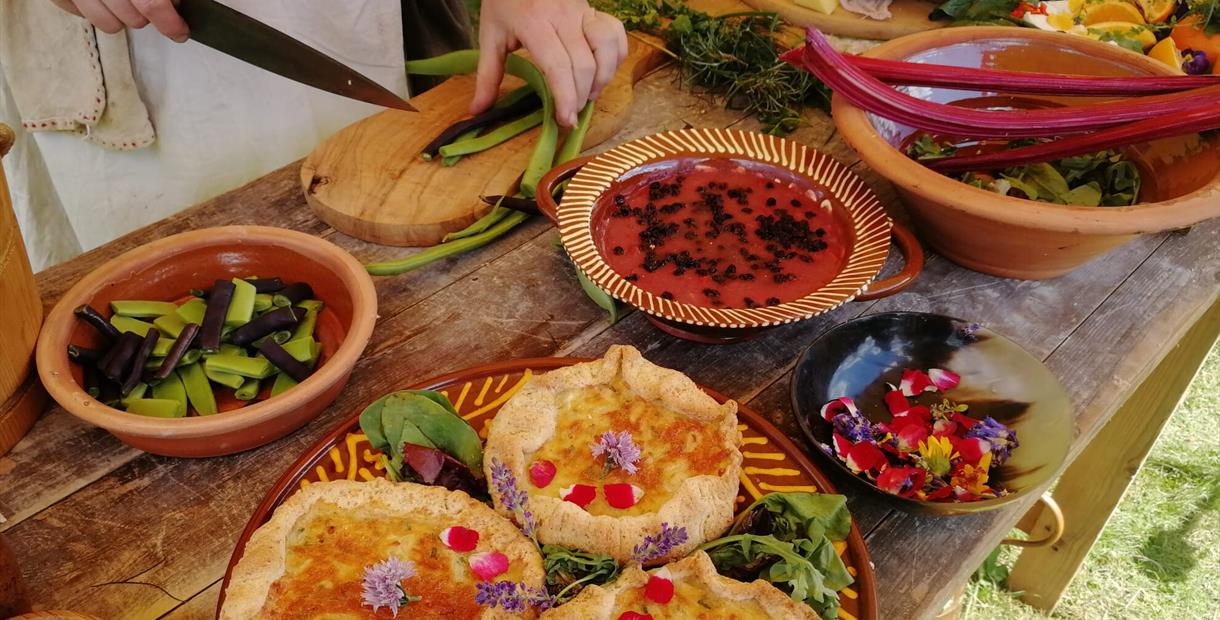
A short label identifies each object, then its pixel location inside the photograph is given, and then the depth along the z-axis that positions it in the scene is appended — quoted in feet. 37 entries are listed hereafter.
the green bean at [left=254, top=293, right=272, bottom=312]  3.37
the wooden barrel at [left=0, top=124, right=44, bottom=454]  3.12
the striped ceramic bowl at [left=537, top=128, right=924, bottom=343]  3.31
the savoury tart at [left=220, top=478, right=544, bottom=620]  2.74
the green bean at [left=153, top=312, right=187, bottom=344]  3.33
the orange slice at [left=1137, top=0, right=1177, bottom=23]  4.48
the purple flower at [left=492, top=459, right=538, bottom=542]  2.84
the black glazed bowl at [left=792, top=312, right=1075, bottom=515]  3.15
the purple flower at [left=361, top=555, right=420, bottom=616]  2.69
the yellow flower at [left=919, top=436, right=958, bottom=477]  3.13
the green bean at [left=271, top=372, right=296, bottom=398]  3.28
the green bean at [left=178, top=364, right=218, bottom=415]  3.24
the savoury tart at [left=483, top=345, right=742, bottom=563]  2.82
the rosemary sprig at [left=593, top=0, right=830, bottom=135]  4.29
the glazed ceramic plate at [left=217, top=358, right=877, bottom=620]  2.88
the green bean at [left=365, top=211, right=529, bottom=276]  3.69
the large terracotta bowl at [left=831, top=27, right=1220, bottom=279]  3.36
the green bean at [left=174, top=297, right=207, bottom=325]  3.35
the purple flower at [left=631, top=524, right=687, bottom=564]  2.77
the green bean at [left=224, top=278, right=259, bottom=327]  3.33
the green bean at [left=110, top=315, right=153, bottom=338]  3.30
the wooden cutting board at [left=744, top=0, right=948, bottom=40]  4.56
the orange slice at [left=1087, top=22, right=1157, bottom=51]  4.34
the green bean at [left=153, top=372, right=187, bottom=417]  3.23
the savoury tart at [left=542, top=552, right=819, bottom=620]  2.68
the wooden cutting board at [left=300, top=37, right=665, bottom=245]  3.82
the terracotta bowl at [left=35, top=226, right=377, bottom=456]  3.07
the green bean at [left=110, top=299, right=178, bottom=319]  3.32
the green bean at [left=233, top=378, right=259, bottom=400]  3.28
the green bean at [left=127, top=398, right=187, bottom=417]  3.16
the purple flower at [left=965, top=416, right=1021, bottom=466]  3.15
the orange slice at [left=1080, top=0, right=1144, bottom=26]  4.46
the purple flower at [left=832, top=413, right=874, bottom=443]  3.16
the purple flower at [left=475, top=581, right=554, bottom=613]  2.68
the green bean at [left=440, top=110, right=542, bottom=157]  4.01
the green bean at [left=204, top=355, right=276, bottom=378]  3.26
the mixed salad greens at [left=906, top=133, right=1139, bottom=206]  3.68
